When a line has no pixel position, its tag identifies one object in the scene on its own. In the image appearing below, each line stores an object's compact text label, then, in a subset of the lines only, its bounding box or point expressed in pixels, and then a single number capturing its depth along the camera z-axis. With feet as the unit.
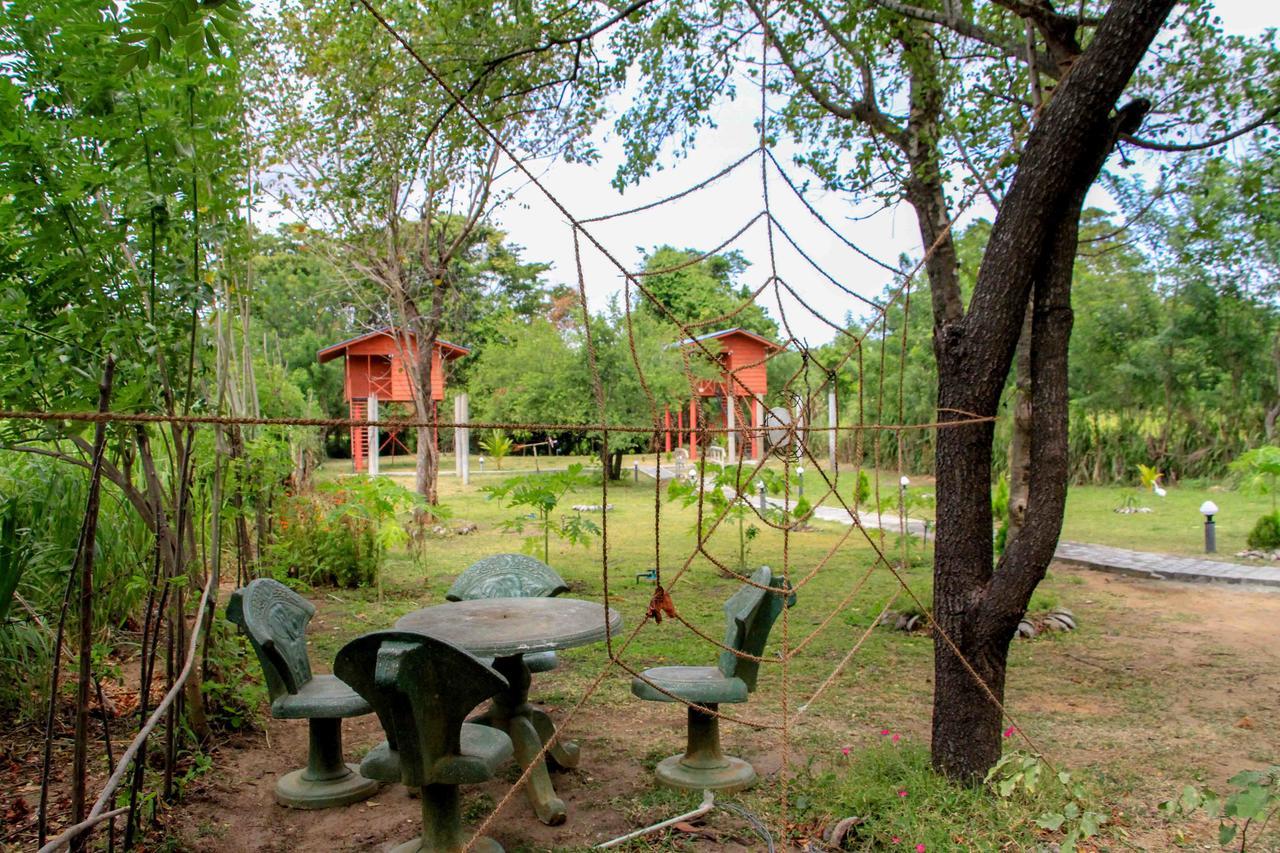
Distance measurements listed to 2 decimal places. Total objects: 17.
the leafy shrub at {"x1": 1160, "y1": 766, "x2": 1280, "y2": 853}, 6.52
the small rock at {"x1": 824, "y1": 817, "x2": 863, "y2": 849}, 9.39
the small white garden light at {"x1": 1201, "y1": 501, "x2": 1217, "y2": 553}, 29.04
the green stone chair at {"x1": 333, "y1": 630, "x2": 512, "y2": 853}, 8.15
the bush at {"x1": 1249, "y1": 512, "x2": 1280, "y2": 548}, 28.91
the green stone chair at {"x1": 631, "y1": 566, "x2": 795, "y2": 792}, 11.18
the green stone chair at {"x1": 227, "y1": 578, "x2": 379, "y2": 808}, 10.57
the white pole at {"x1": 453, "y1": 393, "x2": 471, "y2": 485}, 58.39
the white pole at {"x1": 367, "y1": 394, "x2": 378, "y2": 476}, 54.13
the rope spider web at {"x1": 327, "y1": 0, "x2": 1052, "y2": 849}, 8.12
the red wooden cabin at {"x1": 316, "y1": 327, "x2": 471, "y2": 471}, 55.98
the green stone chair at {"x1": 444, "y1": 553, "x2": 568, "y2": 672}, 15.07
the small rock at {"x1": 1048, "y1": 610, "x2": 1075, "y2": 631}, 20.29
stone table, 10.66
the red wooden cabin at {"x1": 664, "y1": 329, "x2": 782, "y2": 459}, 65.82
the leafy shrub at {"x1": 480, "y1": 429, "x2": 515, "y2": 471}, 50.96
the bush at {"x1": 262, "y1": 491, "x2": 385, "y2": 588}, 22.95
